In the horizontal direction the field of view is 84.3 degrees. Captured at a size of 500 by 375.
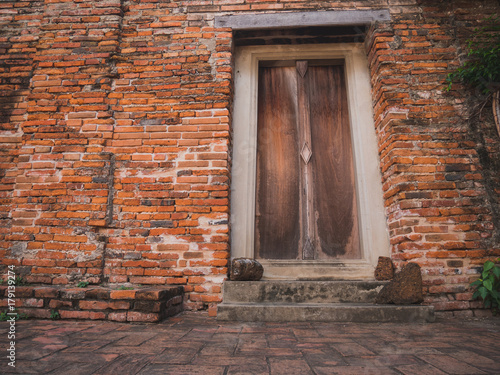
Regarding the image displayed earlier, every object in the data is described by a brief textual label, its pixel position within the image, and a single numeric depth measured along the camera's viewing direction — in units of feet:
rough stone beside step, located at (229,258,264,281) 9.39
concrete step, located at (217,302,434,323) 8.09
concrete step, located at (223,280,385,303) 9.10
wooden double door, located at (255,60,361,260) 11.46
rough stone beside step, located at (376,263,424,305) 8.43
